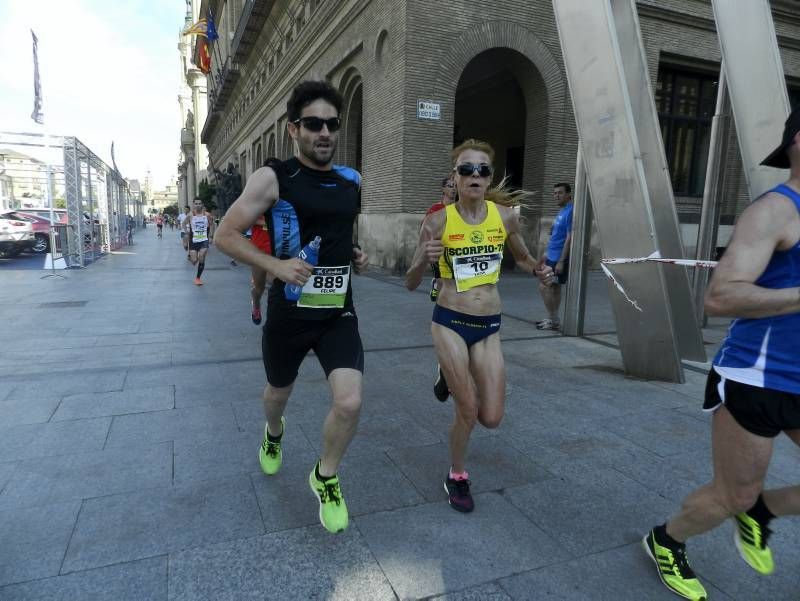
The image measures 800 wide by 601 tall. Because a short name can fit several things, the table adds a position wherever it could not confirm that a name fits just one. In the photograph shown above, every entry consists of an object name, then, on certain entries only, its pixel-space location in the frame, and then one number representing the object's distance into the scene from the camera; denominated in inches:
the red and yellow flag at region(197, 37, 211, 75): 1747.0
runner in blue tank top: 70.4
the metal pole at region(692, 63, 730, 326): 289.0
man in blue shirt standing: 295.4
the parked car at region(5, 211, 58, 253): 781.5
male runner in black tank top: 100.3
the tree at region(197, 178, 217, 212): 1659.7
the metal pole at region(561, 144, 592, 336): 272.5
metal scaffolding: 603.8
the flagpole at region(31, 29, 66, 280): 663.8
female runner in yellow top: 113.7
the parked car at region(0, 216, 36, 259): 718.5
